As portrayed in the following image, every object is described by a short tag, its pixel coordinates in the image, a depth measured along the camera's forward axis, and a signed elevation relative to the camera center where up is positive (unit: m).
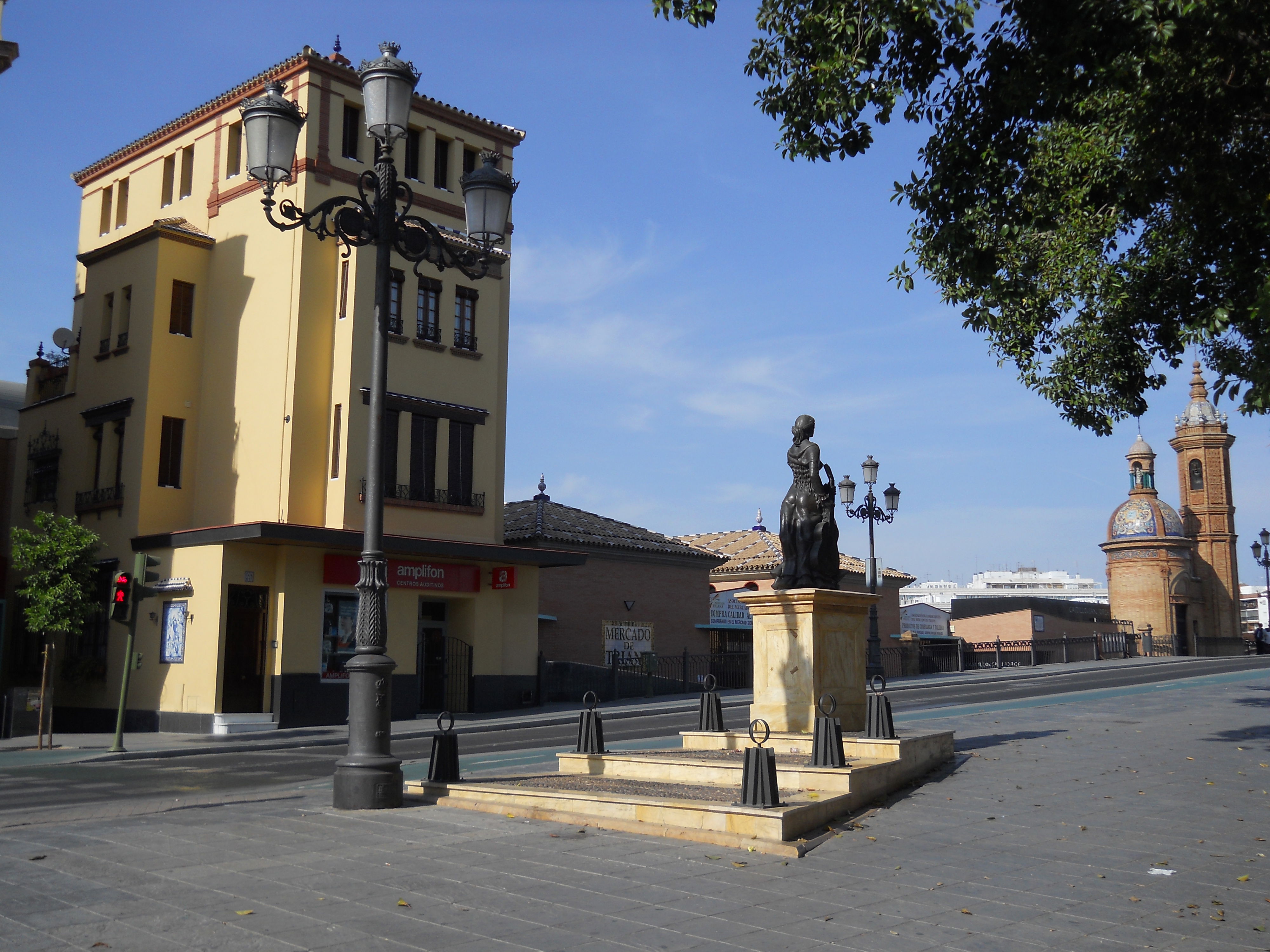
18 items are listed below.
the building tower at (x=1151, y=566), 61.31 +4.90
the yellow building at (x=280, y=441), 23.98 +5.08
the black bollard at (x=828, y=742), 9.81 -0.82
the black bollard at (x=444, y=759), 10.78 -1.09
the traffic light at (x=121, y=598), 19.06 +0.89
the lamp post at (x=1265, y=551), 55.84 +5.35
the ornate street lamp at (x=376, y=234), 9.80 +4.19
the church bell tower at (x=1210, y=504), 66.25 +9.36
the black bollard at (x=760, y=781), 8.30 -1.00
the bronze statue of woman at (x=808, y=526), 12.75 +1.49
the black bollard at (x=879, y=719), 11.47 -0.71
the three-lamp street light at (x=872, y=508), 31.55 +4.22
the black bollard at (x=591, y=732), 12.08 -0.92
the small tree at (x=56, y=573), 23.77 +1.70
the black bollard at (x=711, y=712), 13.63 -0.77
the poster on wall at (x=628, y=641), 33.41 +0.30
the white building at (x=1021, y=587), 137.62 +8.77
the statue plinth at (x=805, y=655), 12.12 -0.04
